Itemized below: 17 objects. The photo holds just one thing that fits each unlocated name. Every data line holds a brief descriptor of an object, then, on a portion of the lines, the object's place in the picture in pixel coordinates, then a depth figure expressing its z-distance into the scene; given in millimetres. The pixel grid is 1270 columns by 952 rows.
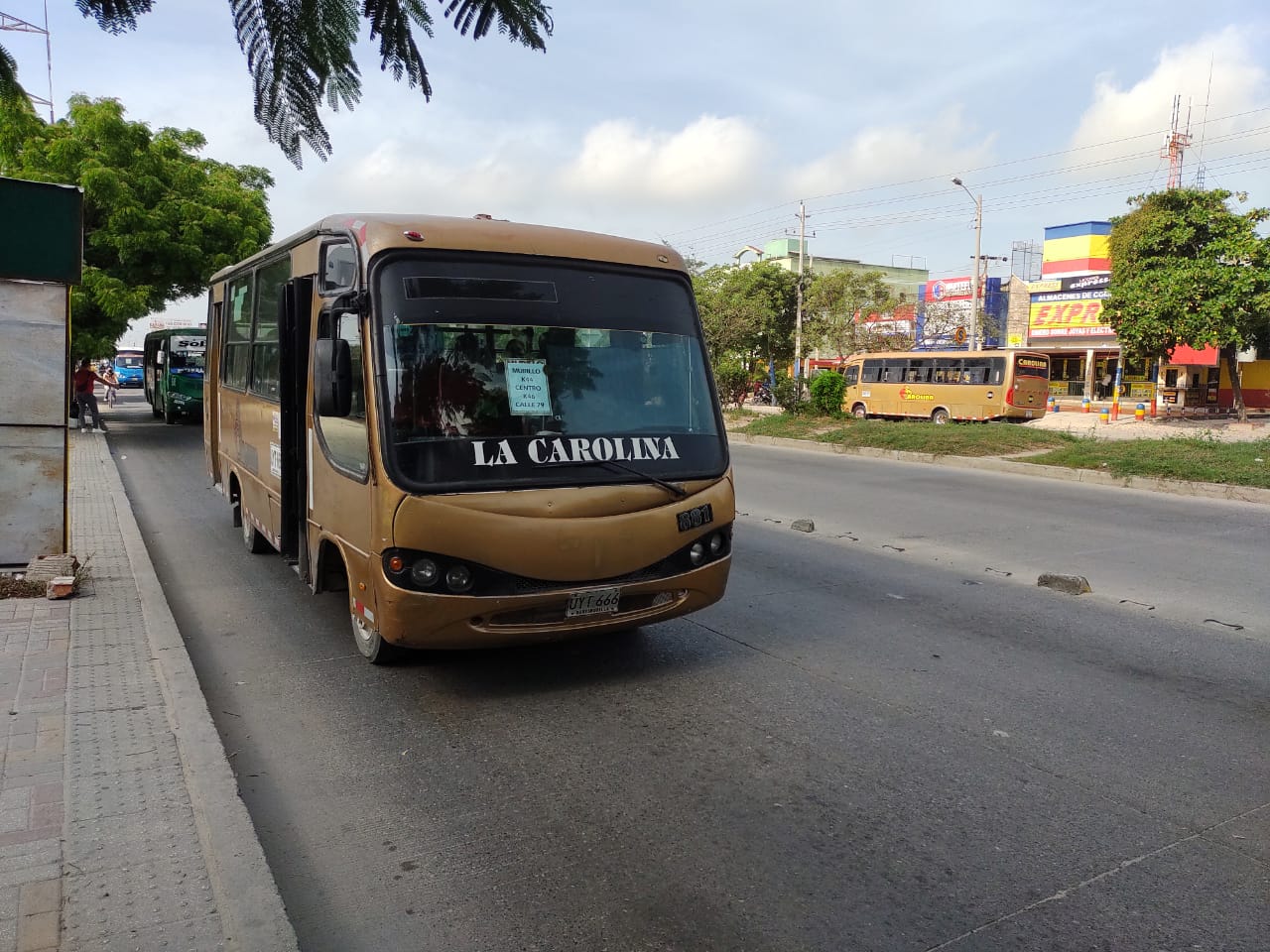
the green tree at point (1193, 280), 24000
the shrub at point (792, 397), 27491
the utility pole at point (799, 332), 43381
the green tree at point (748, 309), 35156
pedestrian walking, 36369
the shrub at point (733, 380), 32875
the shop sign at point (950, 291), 49781
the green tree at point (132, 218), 19406
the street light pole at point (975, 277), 34094
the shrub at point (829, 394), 26516
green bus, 25297
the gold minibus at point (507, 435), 4734
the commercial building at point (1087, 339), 38875
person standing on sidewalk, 20797
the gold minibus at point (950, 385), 30641
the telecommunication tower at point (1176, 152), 41188
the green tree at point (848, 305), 44375
